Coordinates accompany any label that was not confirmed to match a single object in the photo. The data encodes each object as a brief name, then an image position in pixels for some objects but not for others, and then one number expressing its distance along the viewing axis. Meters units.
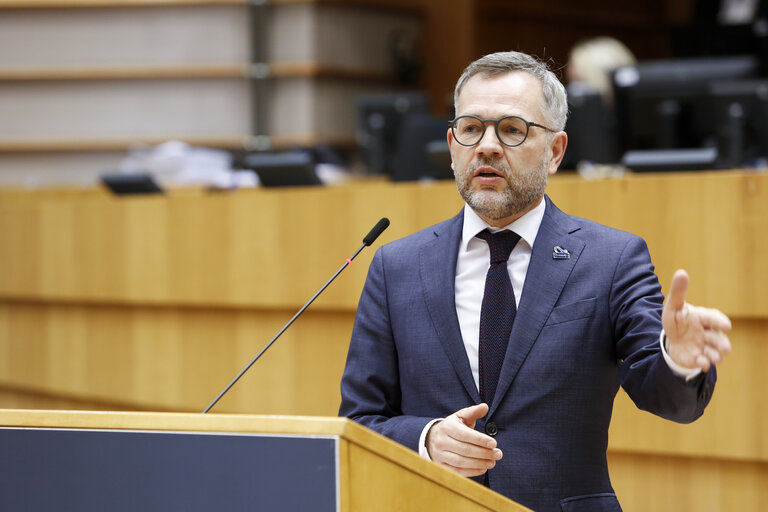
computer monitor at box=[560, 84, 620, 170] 8.33
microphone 3.67
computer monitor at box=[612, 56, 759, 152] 8.22
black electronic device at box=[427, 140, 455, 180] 6.95
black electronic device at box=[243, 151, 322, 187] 7.59
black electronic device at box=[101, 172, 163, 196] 8.77
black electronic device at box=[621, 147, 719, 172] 6.24
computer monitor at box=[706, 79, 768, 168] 7.73
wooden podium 2.58
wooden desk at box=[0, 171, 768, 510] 5.42
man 3.41
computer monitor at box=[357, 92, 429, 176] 10.28
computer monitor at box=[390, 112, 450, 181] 8.52
